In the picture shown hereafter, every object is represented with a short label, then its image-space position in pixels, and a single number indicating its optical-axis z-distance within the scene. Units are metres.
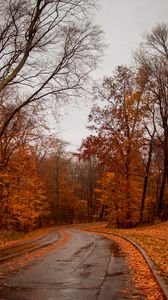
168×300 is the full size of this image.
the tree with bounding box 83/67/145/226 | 39.94
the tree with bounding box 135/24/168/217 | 38.84
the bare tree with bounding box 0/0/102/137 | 17.36
